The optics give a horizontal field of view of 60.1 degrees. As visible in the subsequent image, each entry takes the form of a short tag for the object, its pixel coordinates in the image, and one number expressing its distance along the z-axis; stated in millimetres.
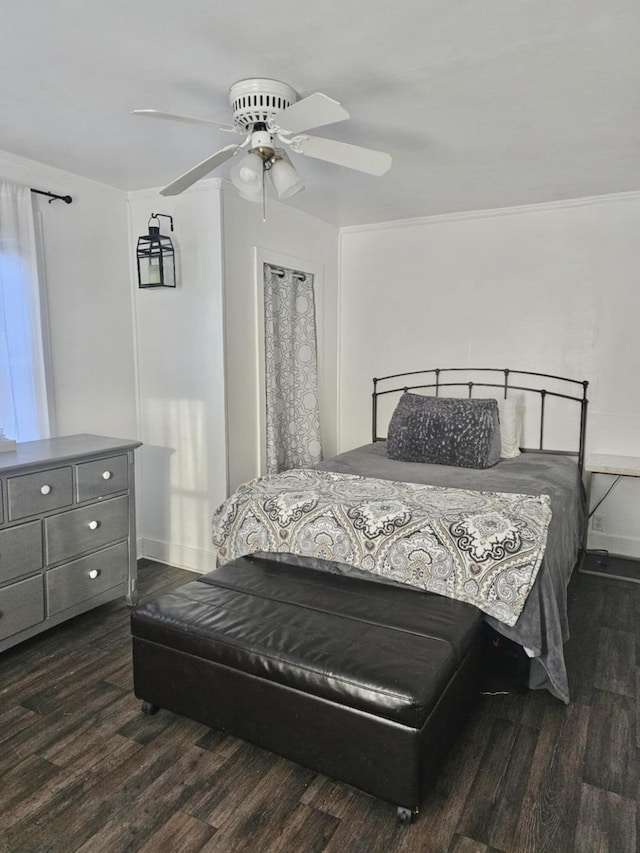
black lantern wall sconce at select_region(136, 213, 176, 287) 3426
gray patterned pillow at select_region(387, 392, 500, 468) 3461
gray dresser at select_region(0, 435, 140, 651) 2516
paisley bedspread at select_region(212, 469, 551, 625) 2152
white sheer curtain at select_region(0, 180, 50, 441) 2916
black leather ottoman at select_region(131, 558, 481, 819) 1671
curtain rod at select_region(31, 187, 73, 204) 3111
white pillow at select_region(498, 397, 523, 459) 3793
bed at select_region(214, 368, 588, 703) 2174
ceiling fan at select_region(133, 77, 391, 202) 2039
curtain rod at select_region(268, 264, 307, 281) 3870
